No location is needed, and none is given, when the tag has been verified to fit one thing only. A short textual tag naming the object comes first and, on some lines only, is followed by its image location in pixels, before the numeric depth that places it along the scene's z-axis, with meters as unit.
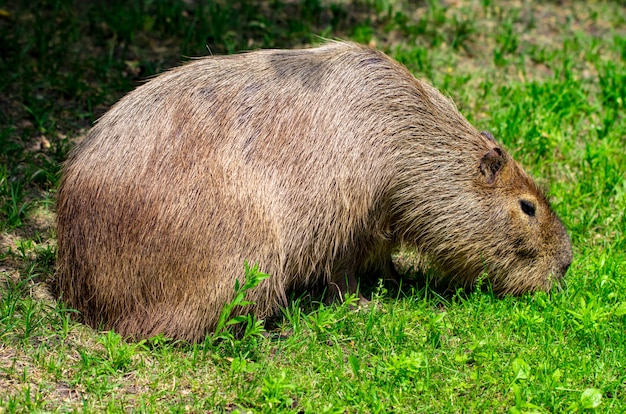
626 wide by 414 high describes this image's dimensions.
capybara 8.06
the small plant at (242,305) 7.62
